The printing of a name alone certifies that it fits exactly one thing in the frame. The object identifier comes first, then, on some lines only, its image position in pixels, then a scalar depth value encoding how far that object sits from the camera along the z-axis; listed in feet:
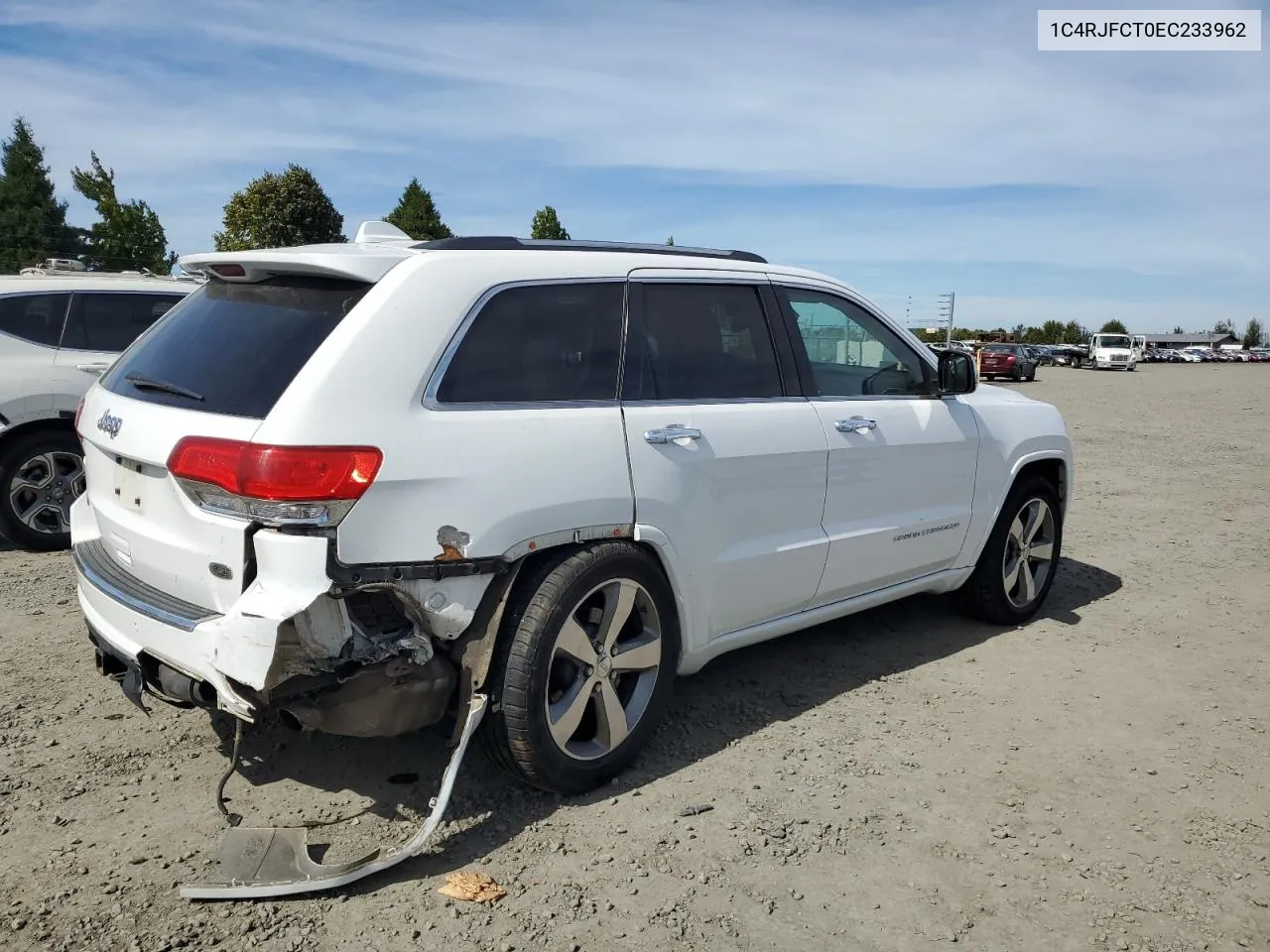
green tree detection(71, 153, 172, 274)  107.65
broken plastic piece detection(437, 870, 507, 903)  9.27
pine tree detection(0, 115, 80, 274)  129.90
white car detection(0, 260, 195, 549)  20.84
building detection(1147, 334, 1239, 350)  500.74
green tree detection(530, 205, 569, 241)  134.31
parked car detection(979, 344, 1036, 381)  125.70
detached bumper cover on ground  9.07
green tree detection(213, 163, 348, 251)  108.47
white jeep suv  9.18
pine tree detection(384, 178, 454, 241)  127.34
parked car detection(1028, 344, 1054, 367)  202.39
